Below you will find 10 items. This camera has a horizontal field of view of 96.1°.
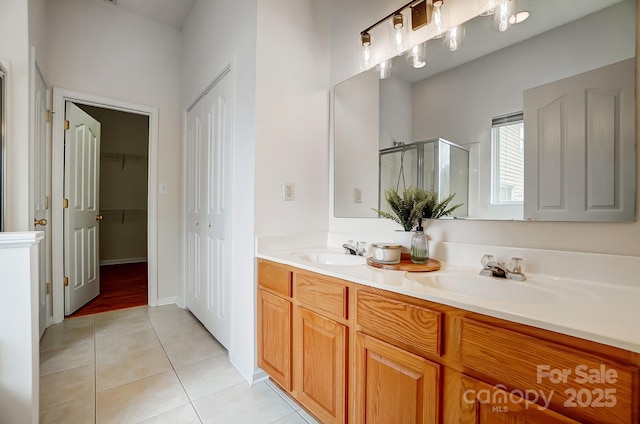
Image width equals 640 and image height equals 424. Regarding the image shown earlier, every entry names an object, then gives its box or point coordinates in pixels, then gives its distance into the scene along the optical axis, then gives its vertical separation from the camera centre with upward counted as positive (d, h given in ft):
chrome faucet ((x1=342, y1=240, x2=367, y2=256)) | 5.32 -0.70
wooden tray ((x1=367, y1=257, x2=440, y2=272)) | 3.84 -0.77
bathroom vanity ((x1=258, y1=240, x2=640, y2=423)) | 1.95 -1.25
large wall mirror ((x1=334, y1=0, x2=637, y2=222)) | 3.10 +1.25
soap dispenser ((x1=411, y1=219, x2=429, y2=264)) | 4.15 -0.55
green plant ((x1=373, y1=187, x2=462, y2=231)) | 4.39 +0.07
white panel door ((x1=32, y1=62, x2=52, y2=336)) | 6.70 +0.66
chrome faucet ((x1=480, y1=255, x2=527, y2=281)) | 3.38 -0.72
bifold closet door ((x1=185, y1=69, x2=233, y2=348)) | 6.63 +0.05
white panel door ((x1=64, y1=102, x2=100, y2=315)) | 8.34 +0.03
